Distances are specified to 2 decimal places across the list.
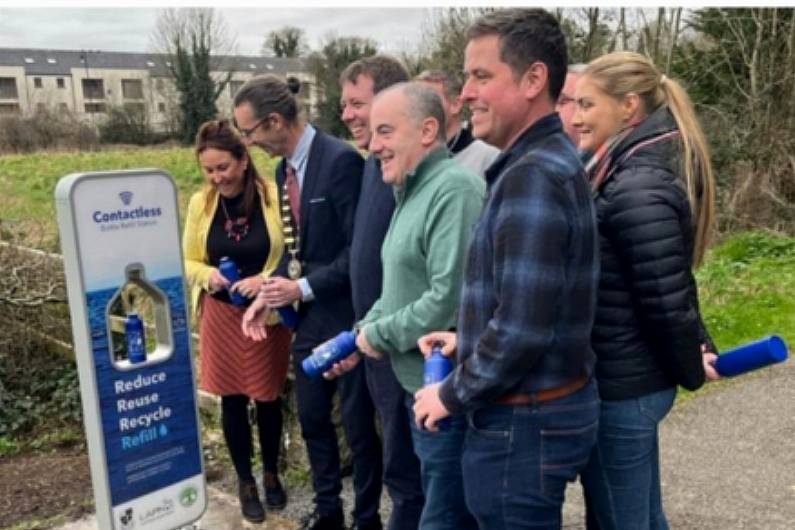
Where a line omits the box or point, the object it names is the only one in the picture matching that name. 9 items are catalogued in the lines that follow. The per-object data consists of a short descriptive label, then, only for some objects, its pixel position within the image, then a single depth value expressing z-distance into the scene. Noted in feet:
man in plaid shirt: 6.20
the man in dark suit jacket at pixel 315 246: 11.07
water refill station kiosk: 8.87
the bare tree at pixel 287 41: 194.39
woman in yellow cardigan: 11.82
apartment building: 188.03
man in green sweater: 8.28
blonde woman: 7.29
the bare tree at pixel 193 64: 146.82
